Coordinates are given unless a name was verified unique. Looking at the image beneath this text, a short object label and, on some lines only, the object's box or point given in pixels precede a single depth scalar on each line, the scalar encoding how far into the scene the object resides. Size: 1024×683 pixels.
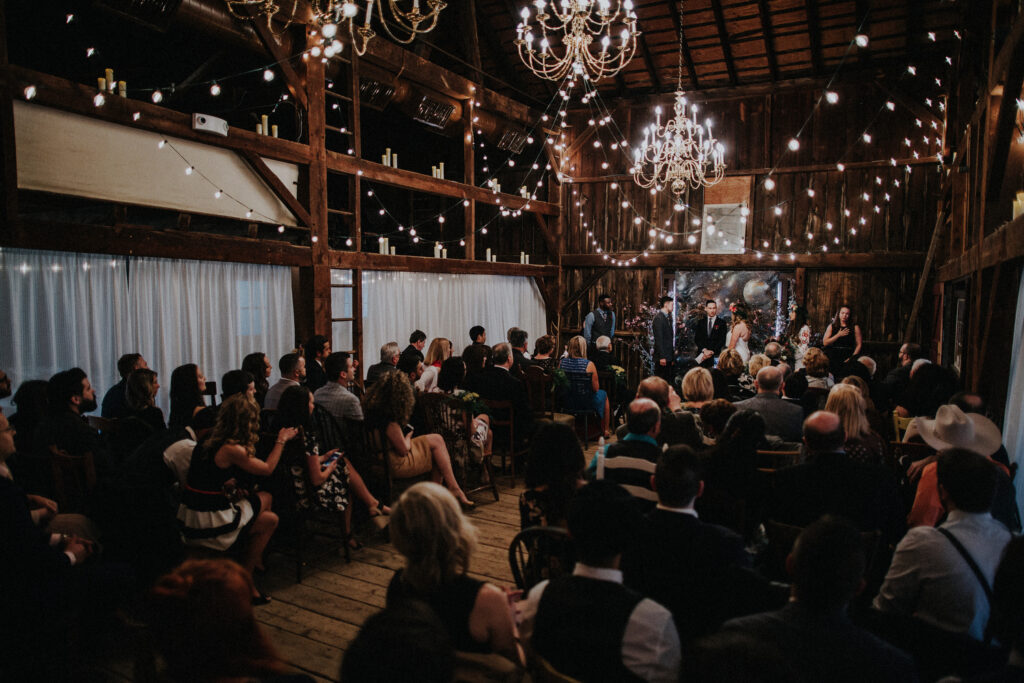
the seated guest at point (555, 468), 3.04
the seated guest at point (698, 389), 4.55
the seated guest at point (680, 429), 3.67
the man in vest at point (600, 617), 1.65
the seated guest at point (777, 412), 4.34
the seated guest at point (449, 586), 1.95
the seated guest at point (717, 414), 3.92
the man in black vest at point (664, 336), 9.80
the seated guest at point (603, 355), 7.83
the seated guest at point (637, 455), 3.19
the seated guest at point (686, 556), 2.11
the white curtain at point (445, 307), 8.64
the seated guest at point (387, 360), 6.46
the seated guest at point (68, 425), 3.73
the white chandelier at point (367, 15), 3.64
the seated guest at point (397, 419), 4.50
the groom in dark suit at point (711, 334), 9.38
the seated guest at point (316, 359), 6.02
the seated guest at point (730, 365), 6.01
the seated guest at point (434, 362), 6.22
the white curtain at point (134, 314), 5.00
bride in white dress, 9.04
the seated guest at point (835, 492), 2.81
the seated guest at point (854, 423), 3.51
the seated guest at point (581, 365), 7.06
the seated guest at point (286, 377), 5.02
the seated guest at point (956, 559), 2.14
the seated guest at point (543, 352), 7.07
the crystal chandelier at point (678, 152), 6.91
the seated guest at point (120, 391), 4.74
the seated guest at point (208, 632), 1.50
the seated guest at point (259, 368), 5.18
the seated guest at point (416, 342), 7.05
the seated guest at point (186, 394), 4.16
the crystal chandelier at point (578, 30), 4.94
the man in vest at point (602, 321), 10.37
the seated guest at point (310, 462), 3.95
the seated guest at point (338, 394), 4.83
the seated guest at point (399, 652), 1.25
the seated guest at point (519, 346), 7.27
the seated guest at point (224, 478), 3.45
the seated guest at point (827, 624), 1.55
